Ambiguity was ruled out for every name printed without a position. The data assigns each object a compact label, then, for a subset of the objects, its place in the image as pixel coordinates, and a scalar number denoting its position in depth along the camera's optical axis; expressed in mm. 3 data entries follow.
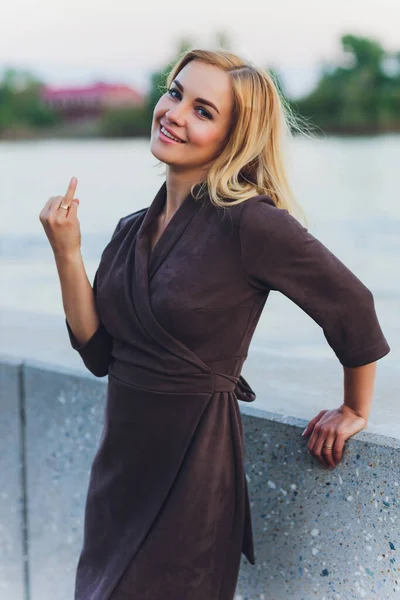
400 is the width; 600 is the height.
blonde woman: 2886
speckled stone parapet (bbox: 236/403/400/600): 2996
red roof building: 53410
